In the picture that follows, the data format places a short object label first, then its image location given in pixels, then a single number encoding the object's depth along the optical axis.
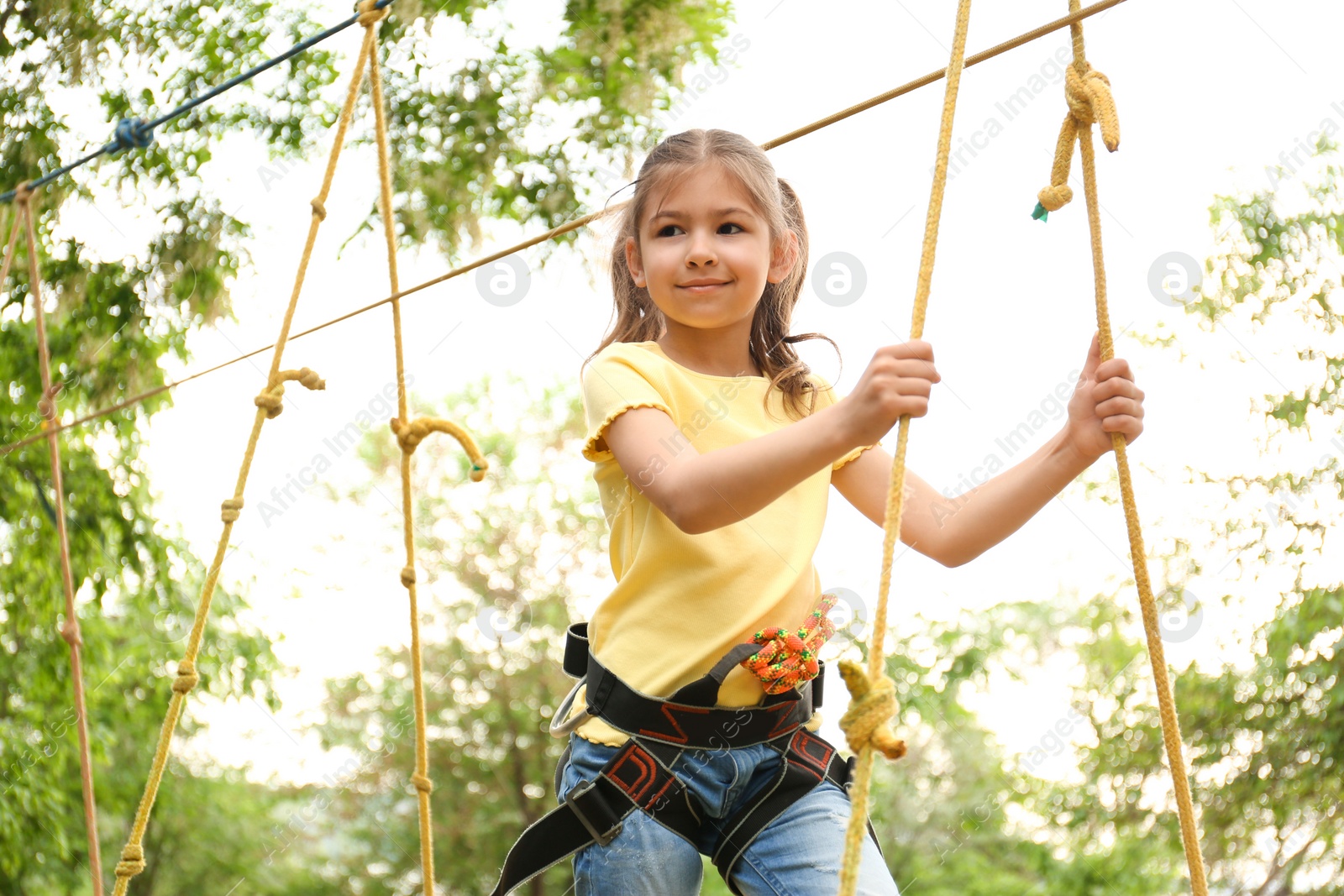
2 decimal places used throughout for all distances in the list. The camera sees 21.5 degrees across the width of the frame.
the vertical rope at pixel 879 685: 2.72
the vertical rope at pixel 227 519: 3.10
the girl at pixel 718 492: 2.96
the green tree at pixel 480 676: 12.00
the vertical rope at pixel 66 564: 3.41
